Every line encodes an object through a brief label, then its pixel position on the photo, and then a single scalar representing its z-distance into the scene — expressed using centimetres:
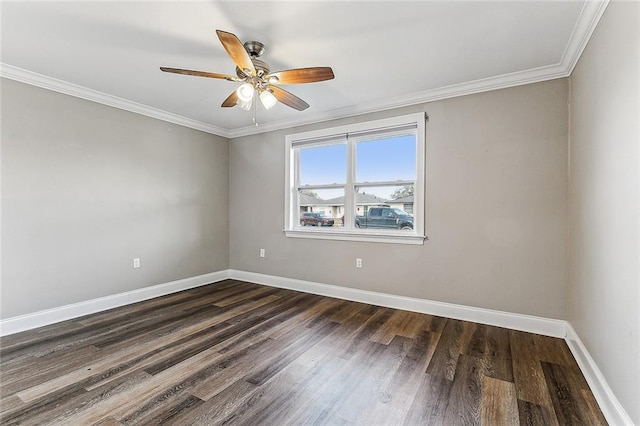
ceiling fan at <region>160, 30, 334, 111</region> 198
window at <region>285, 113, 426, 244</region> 340
